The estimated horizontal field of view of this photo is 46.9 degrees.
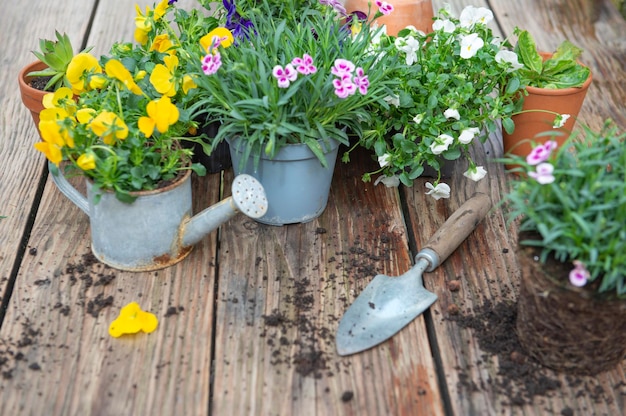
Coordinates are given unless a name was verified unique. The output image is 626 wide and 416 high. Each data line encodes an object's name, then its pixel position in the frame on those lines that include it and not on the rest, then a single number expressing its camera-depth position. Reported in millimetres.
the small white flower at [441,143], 1611
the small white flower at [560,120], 1659
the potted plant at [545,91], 1729
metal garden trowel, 1356
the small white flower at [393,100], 1611
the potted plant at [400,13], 1899
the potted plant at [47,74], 1677
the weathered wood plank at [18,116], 1619
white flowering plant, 1627
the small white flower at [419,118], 1614
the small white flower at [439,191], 1689
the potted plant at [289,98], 1452
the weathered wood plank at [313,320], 1248
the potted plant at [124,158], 1377
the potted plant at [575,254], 1143
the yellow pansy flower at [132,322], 1336
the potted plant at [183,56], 1551
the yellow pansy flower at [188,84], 1553
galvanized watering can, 1419
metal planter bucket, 1539
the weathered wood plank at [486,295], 1251
